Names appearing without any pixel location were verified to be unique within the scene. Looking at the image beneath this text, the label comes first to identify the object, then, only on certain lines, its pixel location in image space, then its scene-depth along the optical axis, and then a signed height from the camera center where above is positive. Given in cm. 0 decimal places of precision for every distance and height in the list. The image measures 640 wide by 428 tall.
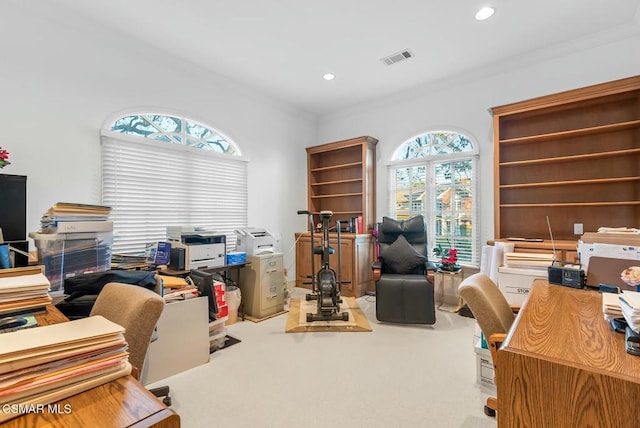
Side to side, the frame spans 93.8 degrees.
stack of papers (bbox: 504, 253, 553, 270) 236 -33
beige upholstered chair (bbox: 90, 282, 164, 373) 118 -40
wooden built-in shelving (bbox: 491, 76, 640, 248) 303 +65
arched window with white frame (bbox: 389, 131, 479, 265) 402 +48
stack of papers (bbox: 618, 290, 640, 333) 98 -31
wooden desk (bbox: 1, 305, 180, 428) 57 -39
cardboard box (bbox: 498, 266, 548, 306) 232 -49
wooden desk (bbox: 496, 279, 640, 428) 77 -44
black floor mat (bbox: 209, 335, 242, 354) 269 -116
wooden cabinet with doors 438 -63
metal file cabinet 352 -79
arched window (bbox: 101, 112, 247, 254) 315 +50
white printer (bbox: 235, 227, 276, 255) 366 -26
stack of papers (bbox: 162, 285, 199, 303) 234 -59
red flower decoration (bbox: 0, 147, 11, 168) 202 +42
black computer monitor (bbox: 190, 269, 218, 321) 264 -62
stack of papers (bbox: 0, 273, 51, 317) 112 -29
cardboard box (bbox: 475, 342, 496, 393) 202 -103
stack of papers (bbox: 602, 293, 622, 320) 117 -35
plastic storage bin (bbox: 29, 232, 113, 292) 219 -25
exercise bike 328 -80
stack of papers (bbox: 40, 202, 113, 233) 223 +1
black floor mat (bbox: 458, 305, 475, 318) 357 -112
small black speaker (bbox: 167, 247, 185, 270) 292 -39
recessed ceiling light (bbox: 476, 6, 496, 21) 272 +192
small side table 396 -92
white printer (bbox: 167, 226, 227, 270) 295 -27
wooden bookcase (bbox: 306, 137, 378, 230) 468 +71
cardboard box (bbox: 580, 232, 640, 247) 184 -12
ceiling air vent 345 +194
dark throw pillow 367 -46
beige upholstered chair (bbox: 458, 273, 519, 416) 135 -44
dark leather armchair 320 -65
